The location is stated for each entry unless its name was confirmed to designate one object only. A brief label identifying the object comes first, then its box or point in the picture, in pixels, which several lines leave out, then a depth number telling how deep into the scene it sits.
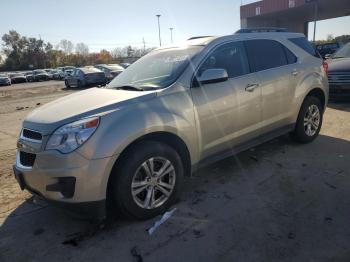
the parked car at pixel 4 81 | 39.40
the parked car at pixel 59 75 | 47.28
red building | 30.14
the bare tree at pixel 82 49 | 109.90
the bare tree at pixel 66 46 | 107.94
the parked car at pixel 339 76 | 8.66
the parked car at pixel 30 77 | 48.15
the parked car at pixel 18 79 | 45.88
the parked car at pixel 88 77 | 23.05
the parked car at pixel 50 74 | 49.09
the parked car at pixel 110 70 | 24.75
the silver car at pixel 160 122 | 3.13
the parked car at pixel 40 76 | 47.66
